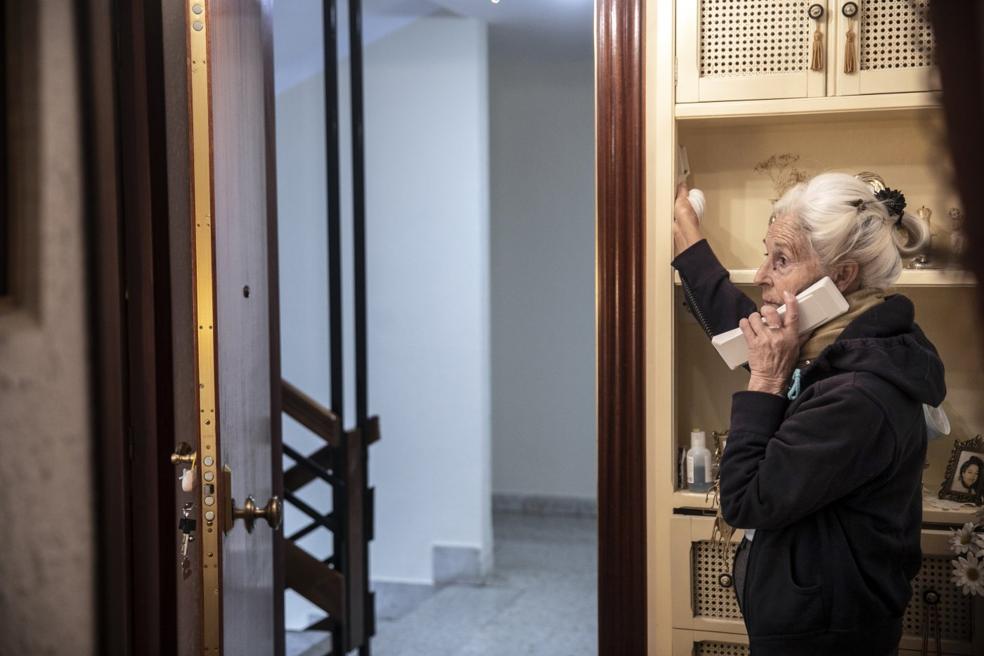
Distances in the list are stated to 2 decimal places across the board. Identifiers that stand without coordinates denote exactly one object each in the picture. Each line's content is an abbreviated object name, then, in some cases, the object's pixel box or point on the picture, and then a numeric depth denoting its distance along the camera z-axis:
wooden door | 1.45
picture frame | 1.88
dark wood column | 1.90
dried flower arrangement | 2.08
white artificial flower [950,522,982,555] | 1.76
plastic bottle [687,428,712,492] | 1.96
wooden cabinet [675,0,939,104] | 1.81
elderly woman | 1.41
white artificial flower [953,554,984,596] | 1.72
